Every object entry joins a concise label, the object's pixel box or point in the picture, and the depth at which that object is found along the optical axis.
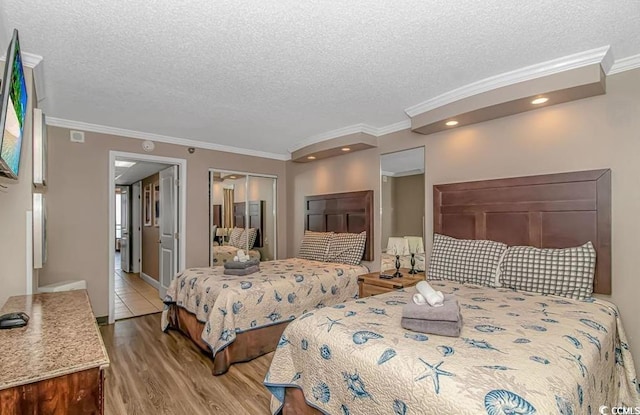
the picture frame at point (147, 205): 6.63
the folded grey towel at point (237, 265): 3.46
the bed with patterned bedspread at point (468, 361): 1.17
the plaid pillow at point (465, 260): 2.73
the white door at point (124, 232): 7.95
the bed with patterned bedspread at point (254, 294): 2.79
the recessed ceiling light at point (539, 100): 2.57
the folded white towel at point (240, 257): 3.64
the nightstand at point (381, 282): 3.19
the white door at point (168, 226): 4.72
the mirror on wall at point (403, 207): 3.60
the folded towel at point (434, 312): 1.61
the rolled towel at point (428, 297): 1.72
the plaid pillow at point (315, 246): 4.53
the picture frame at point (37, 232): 2.26
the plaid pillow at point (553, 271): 2.32
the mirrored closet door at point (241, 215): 4.96
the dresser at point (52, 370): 1.06
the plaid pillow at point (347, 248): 4.18
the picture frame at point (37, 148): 2.24
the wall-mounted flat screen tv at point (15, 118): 1.51
